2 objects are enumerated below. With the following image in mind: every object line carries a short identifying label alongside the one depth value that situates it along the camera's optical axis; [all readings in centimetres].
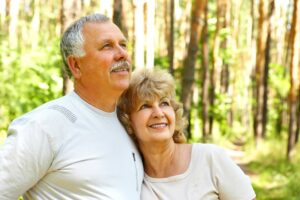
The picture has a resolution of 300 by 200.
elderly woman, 286
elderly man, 239
